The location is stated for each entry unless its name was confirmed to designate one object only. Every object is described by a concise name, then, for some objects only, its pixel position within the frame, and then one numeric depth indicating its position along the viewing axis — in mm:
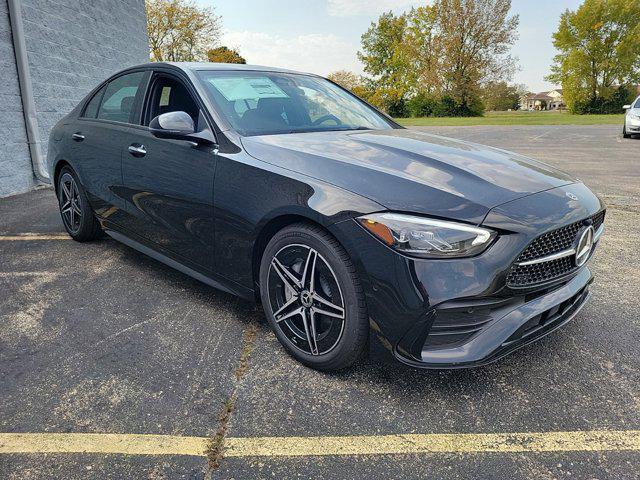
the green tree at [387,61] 59312
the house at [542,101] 130300
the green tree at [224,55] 45009
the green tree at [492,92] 46844
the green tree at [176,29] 37312
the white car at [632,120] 15516
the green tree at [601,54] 48906
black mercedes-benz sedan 2031
